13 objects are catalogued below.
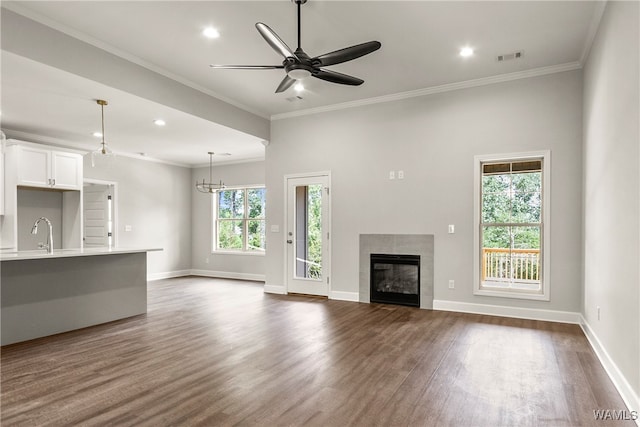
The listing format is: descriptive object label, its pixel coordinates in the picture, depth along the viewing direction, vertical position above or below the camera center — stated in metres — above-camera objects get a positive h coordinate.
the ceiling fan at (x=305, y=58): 3.13 +1.39
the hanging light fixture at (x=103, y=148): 4.44 +0.77
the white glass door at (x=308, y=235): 6.20 -0.37
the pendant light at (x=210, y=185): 9.03 +0.69
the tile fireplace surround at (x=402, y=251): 5.34 -0.57
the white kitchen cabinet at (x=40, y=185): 5.85 +0.44
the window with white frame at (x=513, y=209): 4.70 +0.07
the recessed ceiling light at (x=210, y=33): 3.70 +1.84
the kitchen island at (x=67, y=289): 3.82 -0.92
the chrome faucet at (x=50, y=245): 4.25 -0.40
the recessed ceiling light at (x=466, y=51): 4.17 +1.86
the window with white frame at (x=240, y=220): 8.77 -0.17
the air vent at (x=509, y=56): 4.28 +1.87
